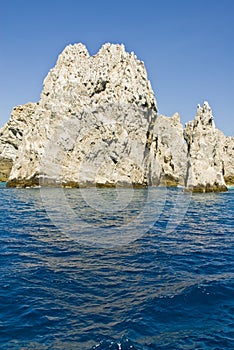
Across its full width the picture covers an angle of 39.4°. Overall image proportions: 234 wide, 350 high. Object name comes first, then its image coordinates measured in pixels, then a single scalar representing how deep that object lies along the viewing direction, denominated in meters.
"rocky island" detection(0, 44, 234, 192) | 71.75
